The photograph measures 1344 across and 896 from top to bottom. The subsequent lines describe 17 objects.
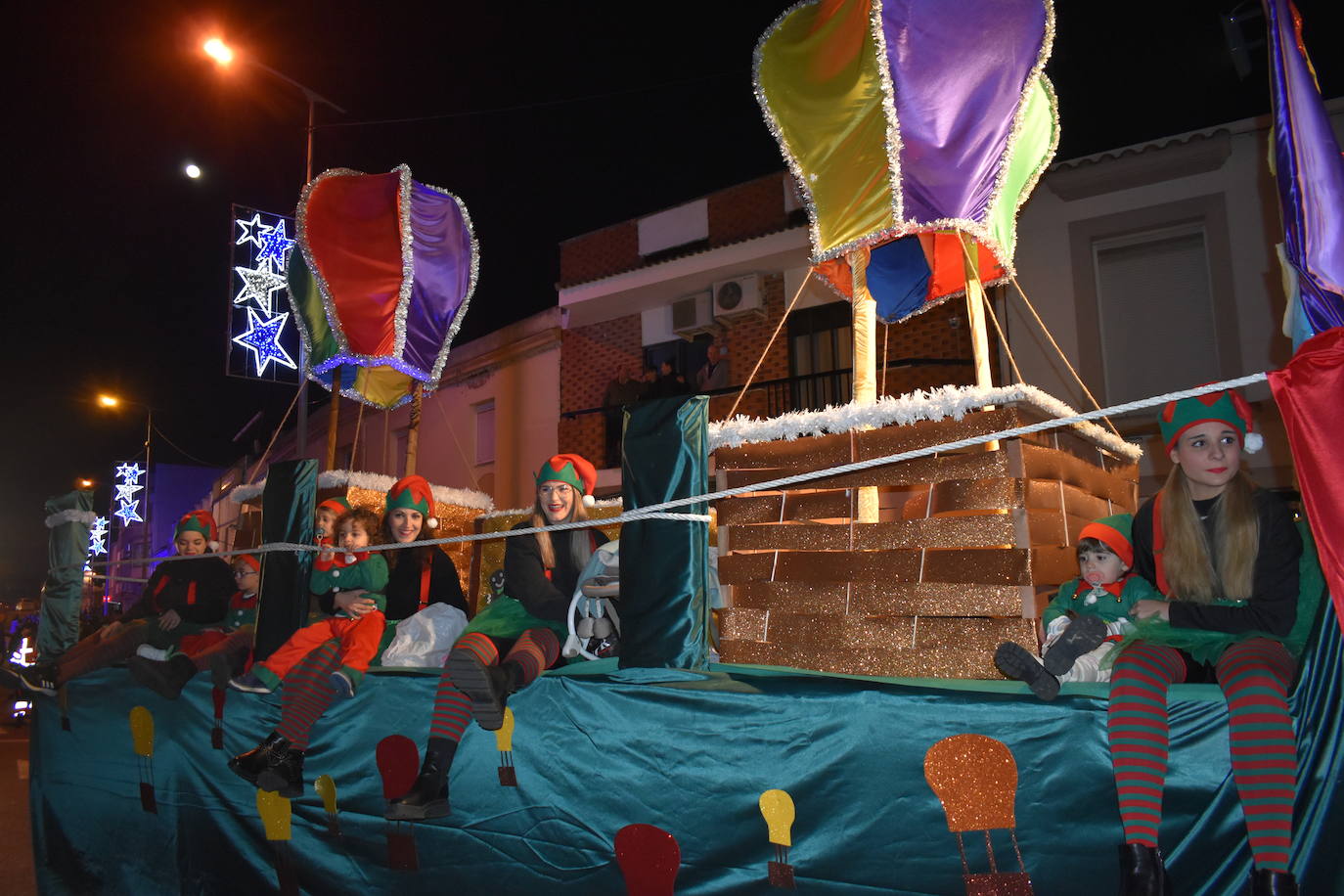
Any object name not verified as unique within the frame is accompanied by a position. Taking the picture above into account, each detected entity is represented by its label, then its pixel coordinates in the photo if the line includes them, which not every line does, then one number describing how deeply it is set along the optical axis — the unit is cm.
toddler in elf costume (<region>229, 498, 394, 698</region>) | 364
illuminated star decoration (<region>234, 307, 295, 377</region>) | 1033
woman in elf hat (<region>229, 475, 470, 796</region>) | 350
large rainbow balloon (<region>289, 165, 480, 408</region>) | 579
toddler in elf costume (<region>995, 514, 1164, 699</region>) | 225
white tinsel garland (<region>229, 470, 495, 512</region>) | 557
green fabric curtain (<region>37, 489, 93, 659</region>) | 537
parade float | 219
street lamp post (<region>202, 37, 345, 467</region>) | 819
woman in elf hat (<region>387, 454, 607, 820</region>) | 302
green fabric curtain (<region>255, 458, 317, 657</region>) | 409
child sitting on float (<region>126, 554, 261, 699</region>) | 418
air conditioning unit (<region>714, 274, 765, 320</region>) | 1169
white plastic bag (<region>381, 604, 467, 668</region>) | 382
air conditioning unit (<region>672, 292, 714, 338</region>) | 1229
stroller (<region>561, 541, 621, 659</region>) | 342
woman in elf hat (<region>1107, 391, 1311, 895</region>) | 189
